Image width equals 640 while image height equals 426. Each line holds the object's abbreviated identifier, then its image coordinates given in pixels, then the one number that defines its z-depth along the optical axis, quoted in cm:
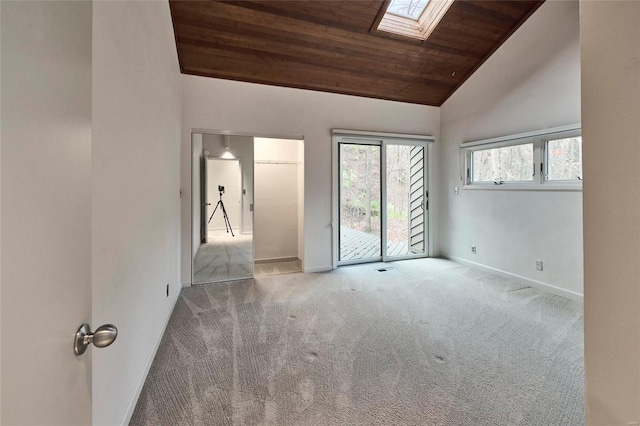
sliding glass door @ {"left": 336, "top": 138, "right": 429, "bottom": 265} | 446
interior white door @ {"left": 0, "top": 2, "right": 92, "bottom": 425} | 41
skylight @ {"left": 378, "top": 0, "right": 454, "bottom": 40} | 342
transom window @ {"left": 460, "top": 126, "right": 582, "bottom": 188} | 320
